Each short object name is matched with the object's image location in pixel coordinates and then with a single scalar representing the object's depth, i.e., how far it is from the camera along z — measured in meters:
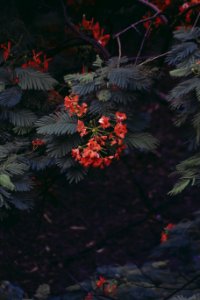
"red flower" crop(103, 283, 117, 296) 7.94
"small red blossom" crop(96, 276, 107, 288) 8.08
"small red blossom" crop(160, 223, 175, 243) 8.87
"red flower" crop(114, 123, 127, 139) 5.54
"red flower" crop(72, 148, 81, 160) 5.46
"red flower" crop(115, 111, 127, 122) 5.58
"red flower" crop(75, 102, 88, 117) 5.63
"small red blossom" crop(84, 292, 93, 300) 7.72
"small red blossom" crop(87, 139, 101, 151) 5.39
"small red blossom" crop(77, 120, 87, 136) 5.47
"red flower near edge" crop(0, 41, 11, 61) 6.50
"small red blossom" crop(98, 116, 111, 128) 5.44
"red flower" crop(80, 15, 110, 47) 7.11
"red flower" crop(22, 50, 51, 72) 6.56
